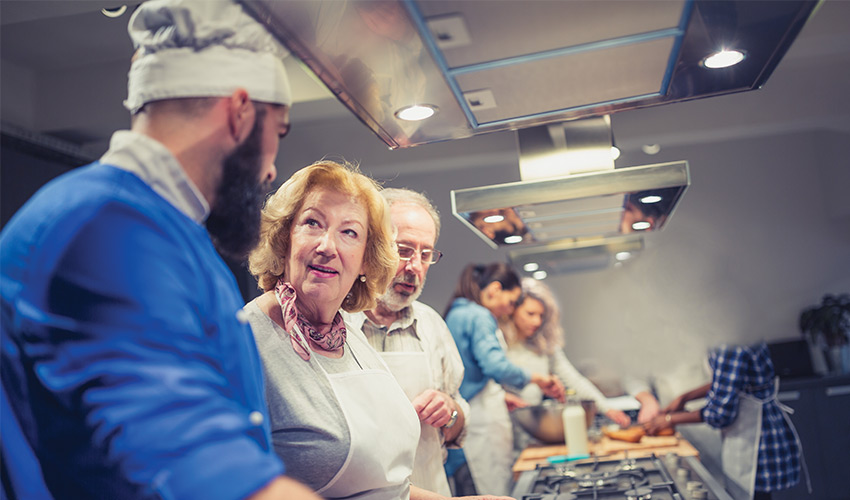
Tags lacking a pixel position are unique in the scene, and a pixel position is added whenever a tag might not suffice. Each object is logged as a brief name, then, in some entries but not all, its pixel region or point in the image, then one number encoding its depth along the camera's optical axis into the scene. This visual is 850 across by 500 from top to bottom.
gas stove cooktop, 1.62
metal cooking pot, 2.78
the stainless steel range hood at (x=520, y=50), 0.86
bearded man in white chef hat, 0.58
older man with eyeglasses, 1.66
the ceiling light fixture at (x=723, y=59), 1.07
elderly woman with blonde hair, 1.04
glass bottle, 2.49
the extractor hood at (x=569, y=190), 1.69
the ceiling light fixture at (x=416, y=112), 1.21
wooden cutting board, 2.65
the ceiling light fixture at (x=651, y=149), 4.76
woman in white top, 3.57
